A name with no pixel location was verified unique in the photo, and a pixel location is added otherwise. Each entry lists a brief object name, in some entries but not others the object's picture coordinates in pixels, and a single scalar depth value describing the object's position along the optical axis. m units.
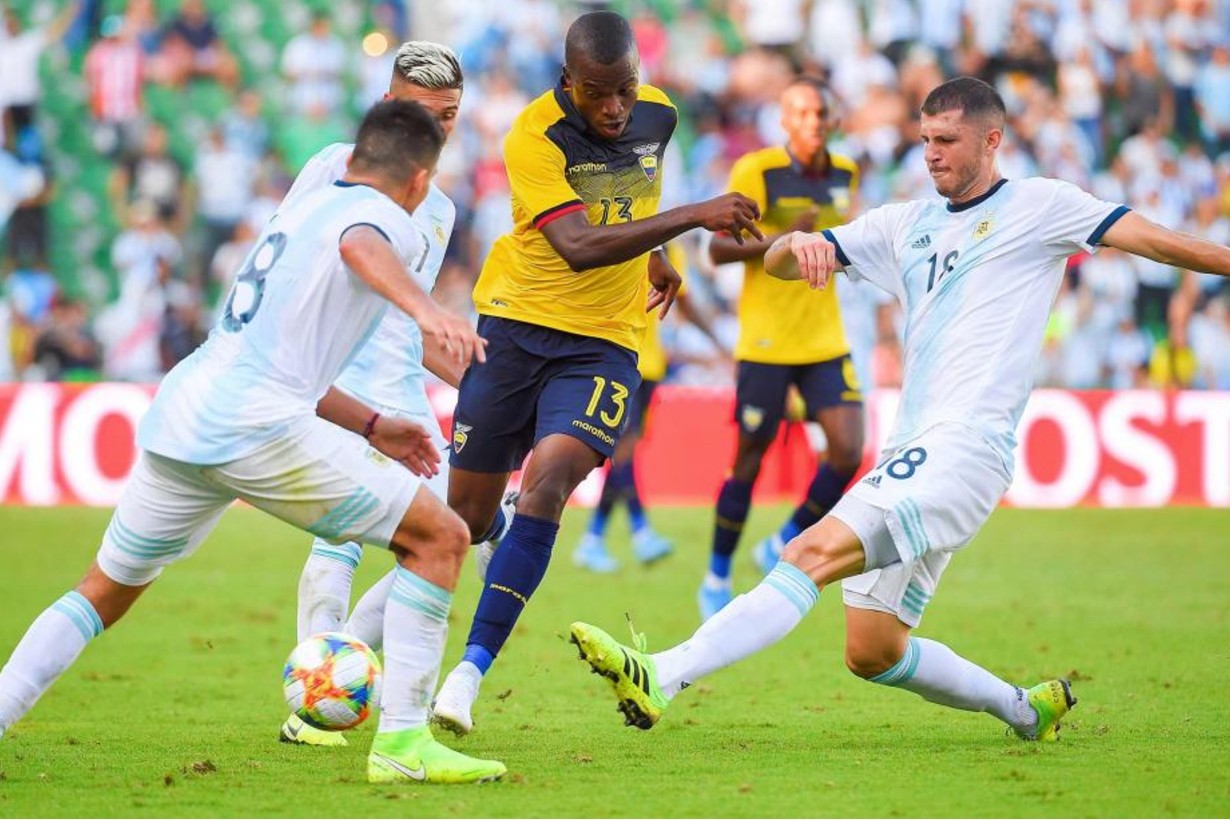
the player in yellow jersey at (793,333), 23.77
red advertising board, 38.41
